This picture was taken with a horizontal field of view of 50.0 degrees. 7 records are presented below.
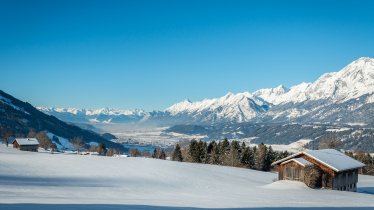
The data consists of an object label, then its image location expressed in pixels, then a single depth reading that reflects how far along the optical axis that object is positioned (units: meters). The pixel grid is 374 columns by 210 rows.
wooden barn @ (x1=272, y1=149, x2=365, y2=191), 56.03
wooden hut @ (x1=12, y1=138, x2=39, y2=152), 128.25
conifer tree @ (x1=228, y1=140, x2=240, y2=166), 105.21
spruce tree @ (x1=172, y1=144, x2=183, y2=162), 118.75
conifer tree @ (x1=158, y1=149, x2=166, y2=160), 142.62
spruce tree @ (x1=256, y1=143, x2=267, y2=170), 112.00
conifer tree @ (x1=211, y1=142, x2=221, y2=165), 110.62
